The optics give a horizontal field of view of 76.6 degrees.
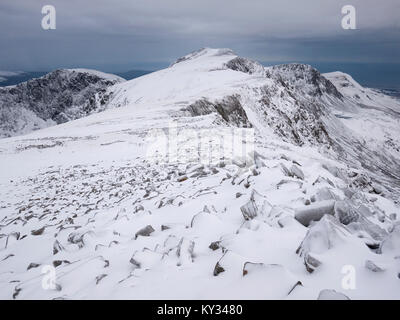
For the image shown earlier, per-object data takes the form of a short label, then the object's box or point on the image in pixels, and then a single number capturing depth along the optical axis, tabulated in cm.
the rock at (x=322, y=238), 375
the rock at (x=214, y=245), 450
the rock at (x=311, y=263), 341
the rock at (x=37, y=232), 751
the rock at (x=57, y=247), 580
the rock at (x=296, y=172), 901
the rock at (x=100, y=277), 401
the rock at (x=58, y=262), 513
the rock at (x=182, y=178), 1043
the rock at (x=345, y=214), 484
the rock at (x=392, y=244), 371
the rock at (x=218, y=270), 365
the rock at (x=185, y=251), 417
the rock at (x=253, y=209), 552
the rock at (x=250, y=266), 341
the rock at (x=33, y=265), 526
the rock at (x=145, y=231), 583
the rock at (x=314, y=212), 489
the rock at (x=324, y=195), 577
